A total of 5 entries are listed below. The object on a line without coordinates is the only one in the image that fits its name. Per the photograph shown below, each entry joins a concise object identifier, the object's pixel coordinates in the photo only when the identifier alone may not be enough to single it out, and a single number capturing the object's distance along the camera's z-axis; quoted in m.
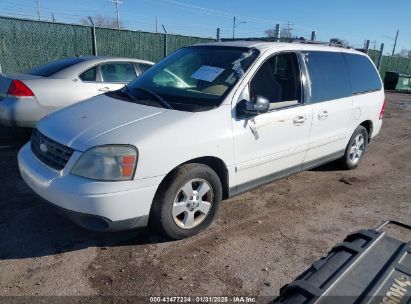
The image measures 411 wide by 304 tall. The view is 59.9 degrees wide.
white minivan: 2.88
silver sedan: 5.60
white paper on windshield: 3.77
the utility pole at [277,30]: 10.39
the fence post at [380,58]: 23.45
